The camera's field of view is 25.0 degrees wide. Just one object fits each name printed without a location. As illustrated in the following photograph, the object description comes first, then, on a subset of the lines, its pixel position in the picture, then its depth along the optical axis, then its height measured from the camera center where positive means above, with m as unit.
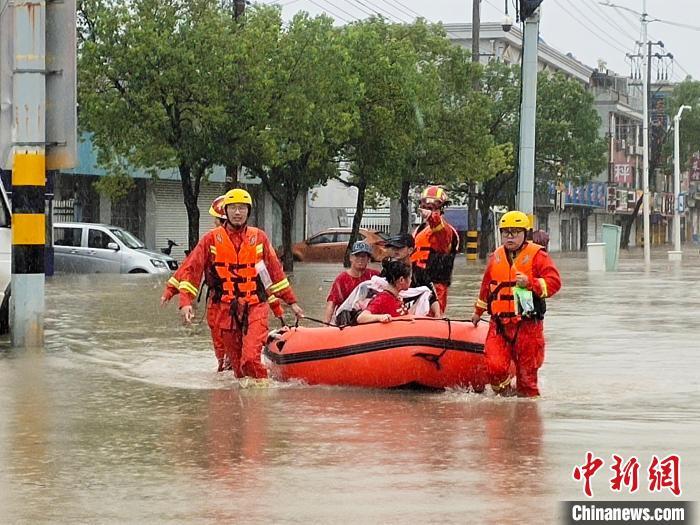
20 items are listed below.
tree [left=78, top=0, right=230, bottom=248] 33.31 +3.38
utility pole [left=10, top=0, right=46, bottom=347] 15.20 +0.86
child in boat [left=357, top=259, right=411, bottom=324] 12.50 -0.45
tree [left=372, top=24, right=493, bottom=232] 49.41 +3.52
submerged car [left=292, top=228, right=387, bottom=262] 52.34 -0.39
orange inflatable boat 11.92 -0.92
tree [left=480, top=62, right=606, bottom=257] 61.62 +4.43
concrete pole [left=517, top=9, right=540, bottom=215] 21.72 +1.69
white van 16.27 -0.15
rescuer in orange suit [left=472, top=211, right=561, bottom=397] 11.32 -0.49
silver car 36.75 -0.45
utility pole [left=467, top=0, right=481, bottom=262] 55.06 +1.35
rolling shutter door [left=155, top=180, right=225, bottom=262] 48.97 +0.54
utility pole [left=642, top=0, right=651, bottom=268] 54.89 +3.68
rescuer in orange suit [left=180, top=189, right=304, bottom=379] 12.24 -0.35
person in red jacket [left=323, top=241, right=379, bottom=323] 12.88 -0.38
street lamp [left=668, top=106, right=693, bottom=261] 69.41 +2.13
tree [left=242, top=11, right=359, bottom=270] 35.19 +3.12
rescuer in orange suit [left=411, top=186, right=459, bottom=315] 14.34 -0.15
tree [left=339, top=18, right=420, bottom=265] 42.38 +3.65
